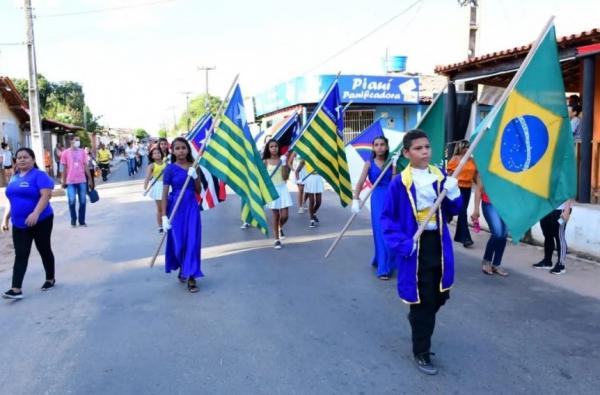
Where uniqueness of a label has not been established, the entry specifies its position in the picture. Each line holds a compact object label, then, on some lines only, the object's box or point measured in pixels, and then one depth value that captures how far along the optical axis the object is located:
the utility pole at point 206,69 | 59.03
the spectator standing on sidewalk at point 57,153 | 21.21
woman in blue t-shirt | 5.72
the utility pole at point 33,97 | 17.27
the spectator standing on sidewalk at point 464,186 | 7.87
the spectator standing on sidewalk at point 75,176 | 10.59
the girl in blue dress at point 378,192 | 6.25
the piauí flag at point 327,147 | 7.29
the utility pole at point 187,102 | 72.74
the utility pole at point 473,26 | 14.81
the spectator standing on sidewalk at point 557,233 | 6.50
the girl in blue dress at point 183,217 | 5.81
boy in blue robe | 3.67
